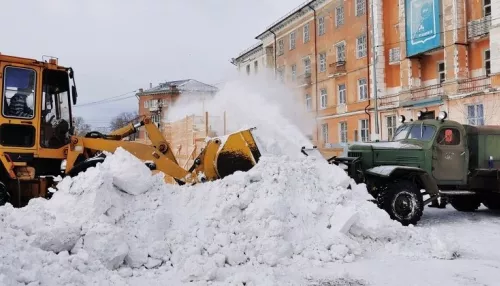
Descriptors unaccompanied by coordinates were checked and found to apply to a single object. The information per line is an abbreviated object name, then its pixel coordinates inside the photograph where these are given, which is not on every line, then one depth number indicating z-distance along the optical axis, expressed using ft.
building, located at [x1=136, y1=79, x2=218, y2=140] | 197.77
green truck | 30.37
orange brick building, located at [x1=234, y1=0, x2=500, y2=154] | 76.87
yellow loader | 25.99
